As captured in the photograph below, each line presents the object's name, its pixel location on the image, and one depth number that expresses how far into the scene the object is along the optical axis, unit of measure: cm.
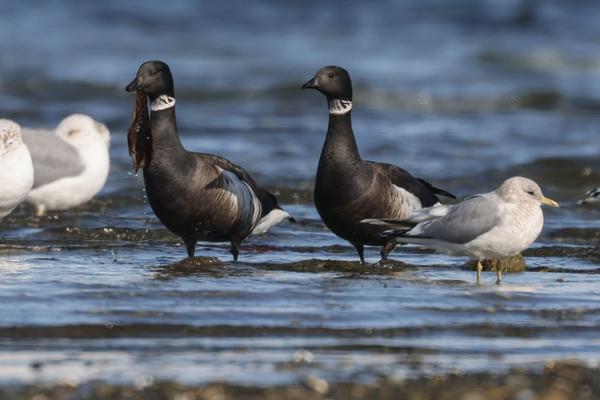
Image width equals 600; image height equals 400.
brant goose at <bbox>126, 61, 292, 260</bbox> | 1706
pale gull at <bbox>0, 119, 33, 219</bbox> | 1894
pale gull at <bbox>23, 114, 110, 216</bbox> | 2278
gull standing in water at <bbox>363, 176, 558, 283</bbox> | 1555
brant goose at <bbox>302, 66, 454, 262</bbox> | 1744
